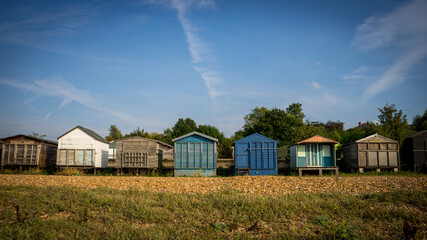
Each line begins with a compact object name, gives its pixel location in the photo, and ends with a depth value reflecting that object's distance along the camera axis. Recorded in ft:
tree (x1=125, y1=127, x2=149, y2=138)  183.56
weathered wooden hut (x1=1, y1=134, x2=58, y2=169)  80.53
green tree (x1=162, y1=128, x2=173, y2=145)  201.70
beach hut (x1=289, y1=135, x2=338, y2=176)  70.28
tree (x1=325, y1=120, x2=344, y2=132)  205.77
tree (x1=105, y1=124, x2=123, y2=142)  272.04
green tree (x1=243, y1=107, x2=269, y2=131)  221.25
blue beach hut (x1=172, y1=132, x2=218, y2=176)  70.08
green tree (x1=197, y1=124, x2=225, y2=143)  203.05
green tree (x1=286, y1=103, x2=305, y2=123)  200.23
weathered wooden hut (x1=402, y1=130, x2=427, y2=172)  73.46
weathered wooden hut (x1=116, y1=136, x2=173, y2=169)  75.10
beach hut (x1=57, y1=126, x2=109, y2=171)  78.64
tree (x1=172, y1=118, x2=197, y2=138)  206.79
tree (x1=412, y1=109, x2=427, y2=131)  131.65
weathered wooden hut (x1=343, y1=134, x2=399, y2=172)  71.82
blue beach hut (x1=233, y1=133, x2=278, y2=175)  69.62
